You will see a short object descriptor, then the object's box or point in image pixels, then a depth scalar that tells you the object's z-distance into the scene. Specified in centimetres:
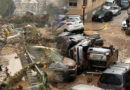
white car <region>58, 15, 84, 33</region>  2195
